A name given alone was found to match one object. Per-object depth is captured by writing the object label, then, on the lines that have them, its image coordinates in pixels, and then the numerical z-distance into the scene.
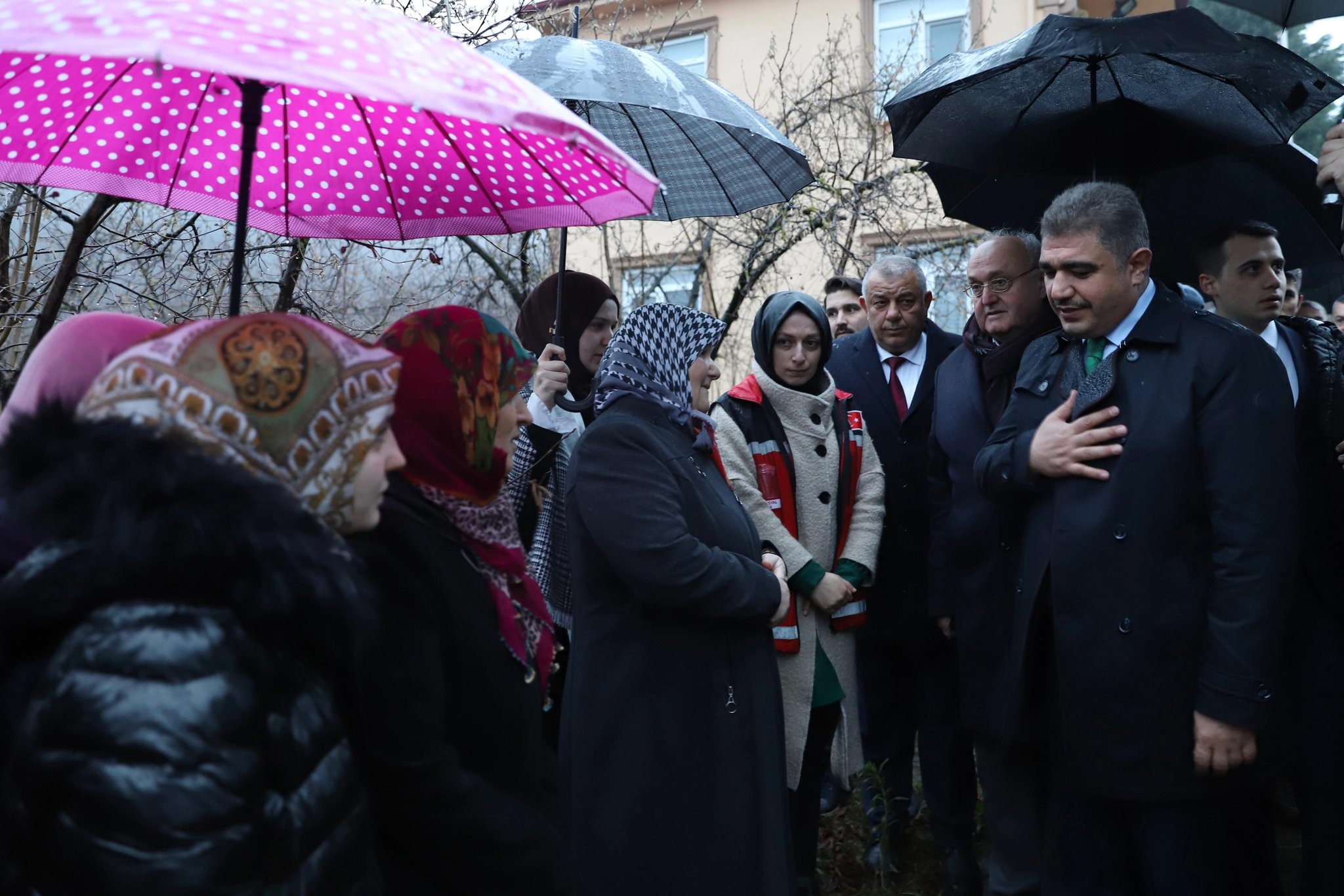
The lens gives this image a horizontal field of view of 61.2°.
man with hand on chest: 2.90
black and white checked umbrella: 3.46
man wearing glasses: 3.80
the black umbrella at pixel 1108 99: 3.56
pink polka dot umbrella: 2.67
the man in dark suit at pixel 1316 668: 3.45
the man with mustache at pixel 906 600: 4.45
